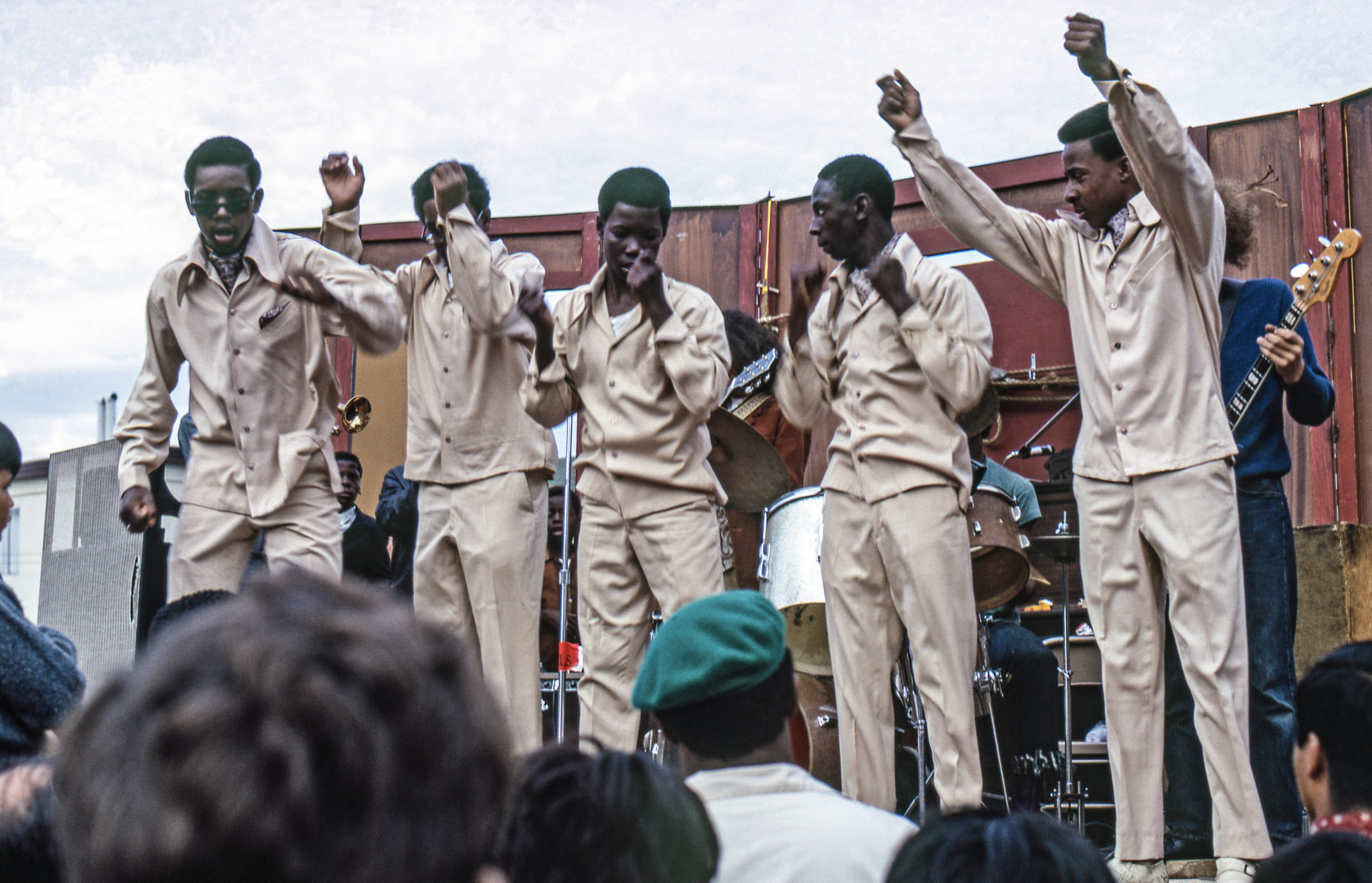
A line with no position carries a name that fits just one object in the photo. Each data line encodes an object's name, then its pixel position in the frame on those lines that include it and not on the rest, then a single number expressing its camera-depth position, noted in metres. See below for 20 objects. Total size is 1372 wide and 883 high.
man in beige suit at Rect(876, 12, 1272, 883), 3.68
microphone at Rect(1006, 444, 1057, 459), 7.29
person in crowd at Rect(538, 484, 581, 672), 6.95
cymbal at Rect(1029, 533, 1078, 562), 5.14
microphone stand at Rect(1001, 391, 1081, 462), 7.22
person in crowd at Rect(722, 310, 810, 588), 6.65
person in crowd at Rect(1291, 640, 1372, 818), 2.11
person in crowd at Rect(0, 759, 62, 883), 1.59
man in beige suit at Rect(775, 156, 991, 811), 4.09
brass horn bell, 7.79
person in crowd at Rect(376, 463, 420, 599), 6.46
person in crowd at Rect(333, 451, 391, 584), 6.82
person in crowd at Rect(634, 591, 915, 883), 2.09
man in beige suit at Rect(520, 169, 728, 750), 4.48
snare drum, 4.83
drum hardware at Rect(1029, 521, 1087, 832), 4.91
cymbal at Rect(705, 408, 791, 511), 5.52
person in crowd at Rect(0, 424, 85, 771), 2.85
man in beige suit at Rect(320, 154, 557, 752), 4.58
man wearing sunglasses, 4.41
